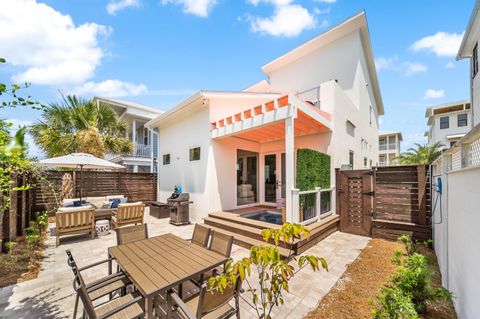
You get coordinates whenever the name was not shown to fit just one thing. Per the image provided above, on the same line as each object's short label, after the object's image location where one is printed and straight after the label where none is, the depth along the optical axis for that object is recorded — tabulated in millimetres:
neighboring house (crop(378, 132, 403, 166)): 31797
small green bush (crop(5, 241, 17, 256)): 4584
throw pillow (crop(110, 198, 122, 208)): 8395
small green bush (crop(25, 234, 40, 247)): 5320
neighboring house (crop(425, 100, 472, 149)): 20312
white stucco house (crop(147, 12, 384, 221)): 6884
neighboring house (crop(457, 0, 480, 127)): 7003
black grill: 8141
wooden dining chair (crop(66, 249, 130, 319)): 2676
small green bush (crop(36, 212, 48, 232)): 6530
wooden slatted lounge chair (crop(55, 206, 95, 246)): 5863
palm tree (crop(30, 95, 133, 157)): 9789
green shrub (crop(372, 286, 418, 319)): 2250
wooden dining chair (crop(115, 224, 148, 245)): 3717
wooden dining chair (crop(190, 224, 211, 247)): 3697
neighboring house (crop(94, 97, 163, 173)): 15320
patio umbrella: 7020
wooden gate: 6648
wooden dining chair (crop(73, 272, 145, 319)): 1905
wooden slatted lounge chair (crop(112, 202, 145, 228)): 6867
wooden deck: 5371
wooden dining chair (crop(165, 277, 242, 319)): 2227
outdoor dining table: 2375
